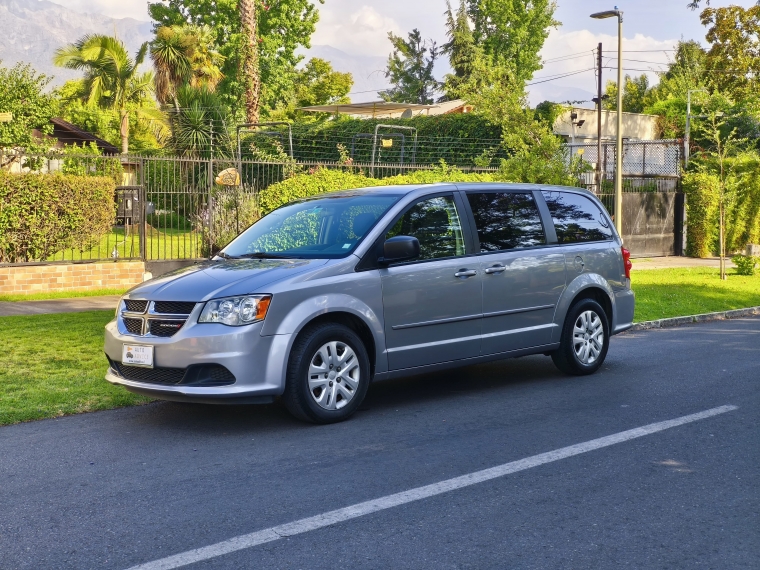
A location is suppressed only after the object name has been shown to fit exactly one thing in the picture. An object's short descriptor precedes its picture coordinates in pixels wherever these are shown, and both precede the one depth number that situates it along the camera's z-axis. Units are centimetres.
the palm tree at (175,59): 4356
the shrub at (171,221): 1820
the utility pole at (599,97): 2508
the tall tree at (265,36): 4925
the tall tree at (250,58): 2948
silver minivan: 663
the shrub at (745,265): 2130
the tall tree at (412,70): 7975
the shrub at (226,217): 1828
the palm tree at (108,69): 4428
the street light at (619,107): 1922
